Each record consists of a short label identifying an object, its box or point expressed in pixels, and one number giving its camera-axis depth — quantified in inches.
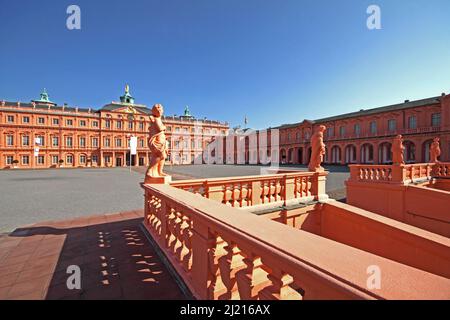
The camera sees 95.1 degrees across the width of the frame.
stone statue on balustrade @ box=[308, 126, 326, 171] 223.0
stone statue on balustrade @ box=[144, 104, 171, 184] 167.3
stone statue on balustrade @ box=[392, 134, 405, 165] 314.1
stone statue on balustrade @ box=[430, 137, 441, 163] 458.6
